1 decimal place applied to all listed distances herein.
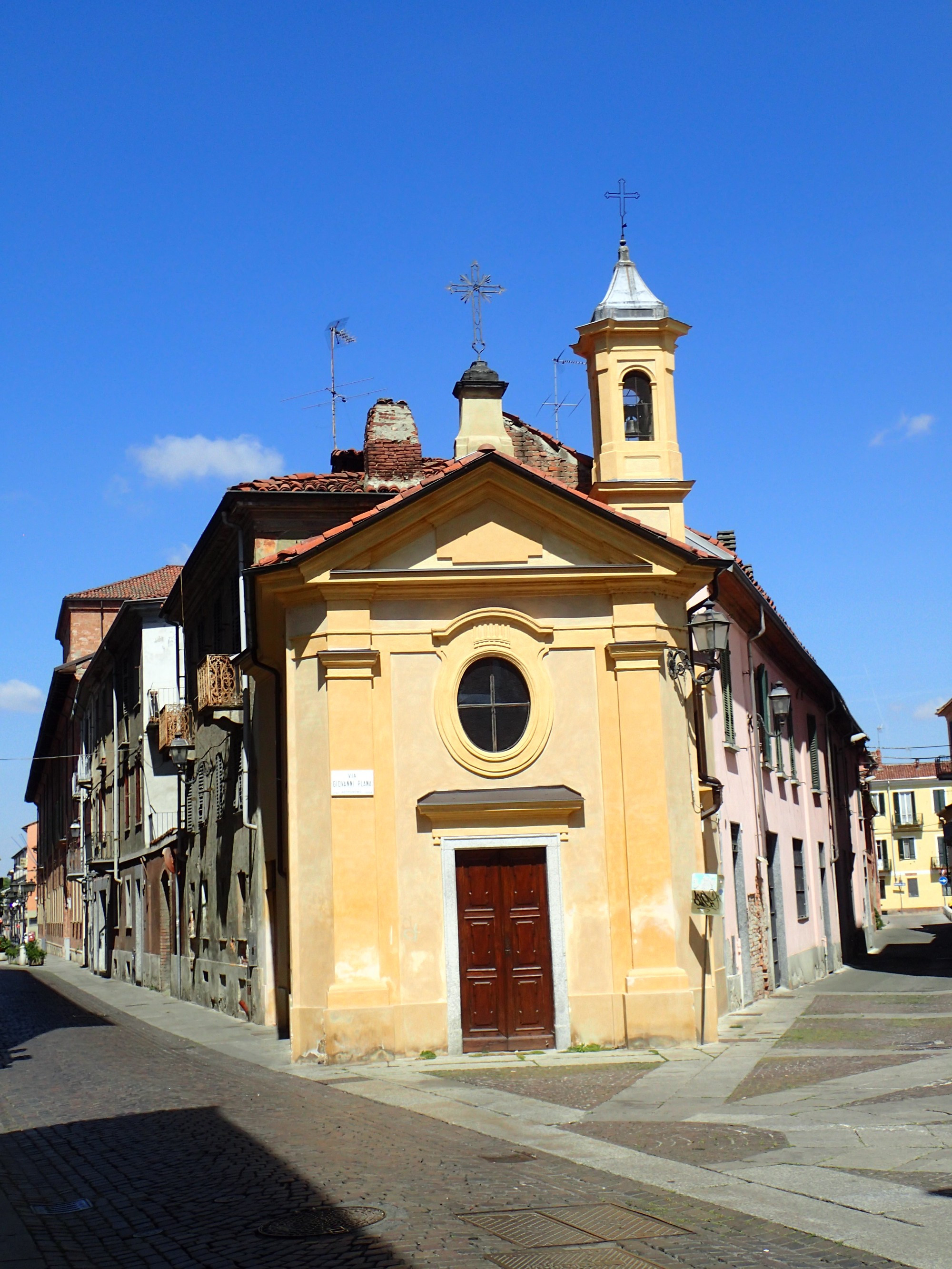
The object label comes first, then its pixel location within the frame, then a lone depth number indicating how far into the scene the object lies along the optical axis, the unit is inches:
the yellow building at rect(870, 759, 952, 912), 3469.5
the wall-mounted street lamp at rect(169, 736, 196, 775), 992.9
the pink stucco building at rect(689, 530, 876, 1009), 811.4
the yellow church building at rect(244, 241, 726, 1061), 610.9
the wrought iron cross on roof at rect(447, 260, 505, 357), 776.3
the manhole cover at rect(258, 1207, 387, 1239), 278.1
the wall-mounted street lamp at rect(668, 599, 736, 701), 658.2
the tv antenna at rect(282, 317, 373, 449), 960.3
